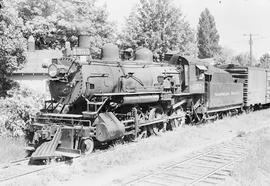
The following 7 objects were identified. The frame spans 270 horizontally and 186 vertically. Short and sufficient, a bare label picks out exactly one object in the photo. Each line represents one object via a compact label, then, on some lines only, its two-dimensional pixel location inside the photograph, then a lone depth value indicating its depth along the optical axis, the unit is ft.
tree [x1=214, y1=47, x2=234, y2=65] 164.80
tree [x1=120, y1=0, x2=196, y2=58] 95.76
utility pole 160.80
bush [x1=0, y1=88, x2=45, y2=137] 40.37
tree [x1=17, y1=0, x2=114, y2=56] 104.97
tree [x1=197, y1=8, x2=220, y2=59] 229.86
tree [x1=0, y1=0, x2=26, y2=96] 47.78
